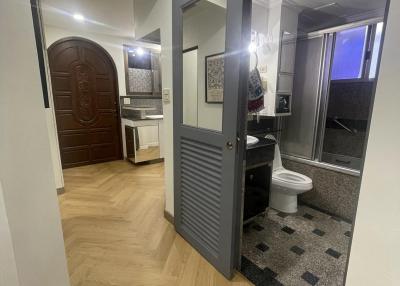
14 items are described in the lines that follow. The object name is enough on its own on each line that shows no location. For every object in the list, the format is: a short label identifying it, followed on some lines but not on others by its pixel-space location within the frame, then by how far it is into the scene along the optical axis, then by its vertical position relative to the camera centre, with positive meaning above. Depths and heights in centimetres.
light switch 196 +3
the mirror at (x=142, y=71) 418 +51
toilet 224 -88
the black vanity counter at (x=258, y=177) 196 -73
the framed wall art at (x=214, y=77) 161 +16
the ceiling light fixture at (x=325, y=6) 239 +101
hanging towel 189 +6
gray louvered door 130 -17
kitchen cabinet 393 -75
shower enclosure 247 +5
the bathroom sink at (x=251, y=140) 200 -39
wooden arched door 359 -6
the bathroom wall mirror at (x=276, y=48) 236 +56
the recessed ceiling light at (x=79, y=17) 298 +109
